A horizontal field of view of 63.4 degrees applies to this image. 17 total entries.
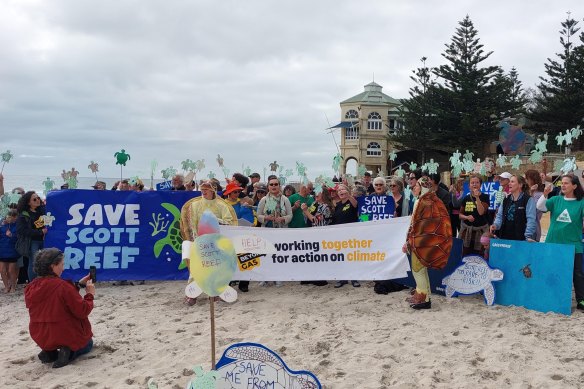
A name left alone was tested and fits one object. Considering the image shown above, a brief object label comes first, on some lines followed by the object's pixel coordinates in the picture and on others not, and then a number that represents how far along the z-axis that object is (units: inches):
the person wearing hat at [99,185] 350.3
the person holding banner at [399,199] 261.3
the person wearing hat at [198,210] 243.9
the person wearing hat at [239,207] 264.5
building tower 2032.5
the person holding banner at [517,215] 221.9
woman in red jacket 163.6
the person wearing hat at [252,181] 360.4
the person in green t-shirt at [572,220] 205.9
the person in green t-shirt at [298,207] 280.2
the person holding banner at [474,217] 239.8
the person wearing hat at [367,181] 361.8
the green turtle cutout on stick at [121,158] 333.1
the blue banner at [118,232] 279.6
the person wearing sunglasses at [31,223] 265.5
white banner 246.7
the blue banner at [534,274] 202.9
